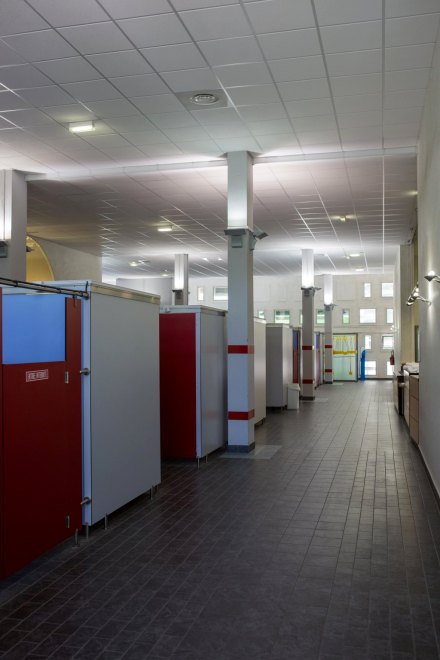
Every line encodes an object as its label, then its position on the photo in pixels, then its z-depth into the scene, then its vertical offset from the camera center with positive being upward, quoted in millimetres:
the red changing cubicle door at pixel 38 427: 3826 -531
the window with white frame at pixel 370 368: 28719 -1072
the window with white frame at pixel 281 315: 30531 +1440
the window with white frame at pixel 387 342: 28581 +103
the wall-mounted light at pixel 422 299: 6935 +514
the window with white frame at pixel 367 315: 28906 +1336
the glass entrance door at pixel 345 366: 26284 -894
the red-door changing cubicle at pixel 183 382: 7914 -458
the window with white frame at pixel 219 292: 31172 +2623
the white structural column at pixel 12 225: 9773 +1898
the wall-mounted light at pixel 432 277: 5269 +566
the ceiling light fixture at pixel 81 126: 7820 +2737
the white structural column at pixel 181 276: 18953 +2080
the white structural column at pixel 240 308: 8805 +518
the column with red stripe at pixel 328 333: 23719 +439
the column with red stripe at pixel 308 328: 17219 +464
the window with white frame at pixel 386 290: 28719 +2465
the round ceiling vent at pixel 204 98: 6949 +2740
